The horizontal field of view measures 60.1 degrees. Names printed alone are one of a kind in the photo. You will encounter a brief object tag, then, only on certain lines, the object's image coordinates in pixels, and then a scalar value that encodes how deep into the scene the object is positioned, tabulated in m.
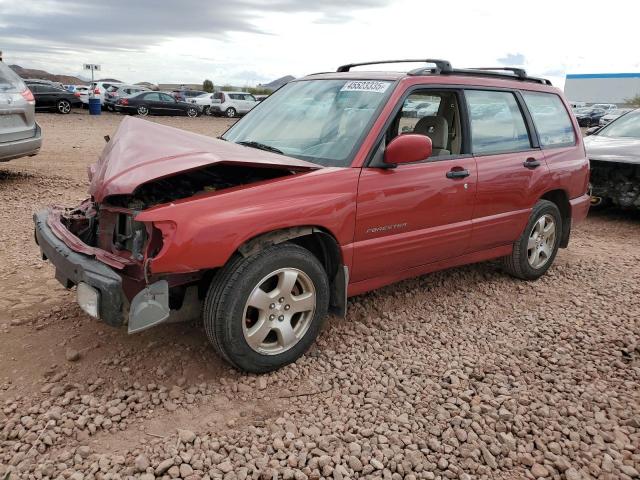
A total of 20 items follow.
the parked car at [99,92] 25.56
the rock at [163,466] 2.47
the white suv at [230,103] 29.62
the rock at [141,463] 2.48
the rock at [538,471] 2.58
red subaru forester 2.93
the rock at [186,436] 2.68
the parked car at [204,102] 30.47
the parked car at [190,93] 39.06
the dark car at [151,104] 25.36
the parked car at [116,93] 26.38
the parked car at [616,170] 7.31
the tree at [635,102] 51.88
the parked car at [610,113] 30.06
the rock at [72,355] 3.34
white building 71.56
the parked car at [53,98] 23.12
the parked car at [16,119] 7.38
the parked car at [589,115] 37.22
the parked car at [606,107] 41.66
